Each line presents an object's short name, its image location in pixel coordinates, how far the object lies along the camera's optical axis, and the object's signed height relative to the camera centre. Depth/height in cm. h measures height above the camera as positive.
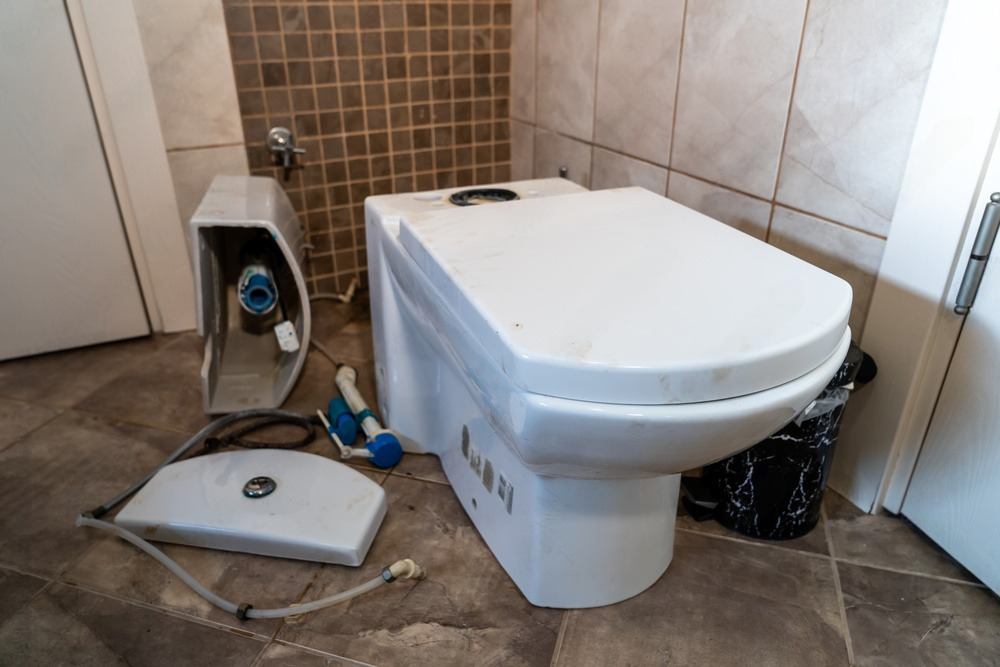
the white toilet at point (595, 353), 57 -27
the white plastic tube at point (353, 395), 110 -60
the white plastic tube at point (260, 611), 82 -64
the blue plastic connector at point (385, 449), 106 -62
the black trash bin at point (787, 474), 87 -56
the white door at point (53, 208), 120 -36
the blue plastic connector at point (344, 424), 112 -61
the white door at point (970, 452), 82 -50
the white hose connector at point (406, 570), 86 -63
